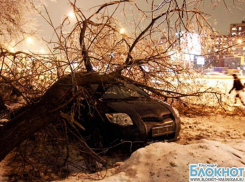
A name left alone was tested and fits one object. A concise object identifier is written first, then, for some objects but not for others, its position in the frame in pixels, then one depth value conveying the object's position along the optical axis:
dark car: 4.59
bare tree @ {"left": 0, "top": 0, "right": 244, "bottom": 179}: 3.60
